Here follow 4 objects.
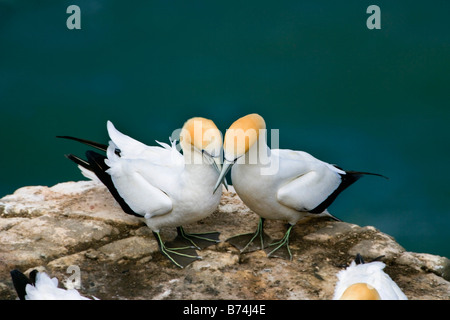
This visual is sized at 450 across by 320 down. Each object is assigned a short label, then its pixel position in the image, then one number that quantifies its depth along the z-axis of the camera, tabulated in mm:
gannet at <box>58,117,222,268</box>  4785
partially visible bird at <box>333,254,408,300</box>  3830
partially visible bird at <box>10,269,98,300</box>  4039
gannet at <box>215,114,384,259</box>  4699
